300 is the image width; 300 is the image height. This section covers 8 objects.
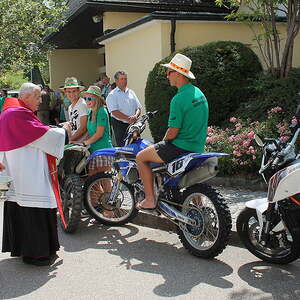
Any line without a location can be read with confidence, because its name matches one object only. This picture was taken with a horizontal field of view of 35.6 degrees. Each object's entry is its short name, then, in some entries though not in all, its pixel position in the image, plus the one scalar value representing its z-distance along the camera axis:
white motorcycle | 4.18
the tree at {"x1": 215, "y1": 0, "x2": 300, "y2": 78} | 9.52
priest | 4.62
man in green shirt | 4.84
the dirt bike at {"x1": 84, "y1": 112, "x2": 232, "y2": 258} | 4.73
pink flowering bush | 7.50
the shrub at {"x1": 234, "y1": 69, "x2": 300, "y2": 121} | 8.63
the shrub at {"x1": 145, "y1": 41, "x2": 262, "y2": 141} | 9.73
